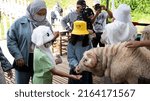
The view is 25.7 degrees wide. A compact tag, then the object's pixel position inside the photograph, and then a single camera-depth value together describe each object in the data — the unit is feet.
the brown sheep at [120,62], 8.66
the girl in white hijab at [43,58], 9.46
